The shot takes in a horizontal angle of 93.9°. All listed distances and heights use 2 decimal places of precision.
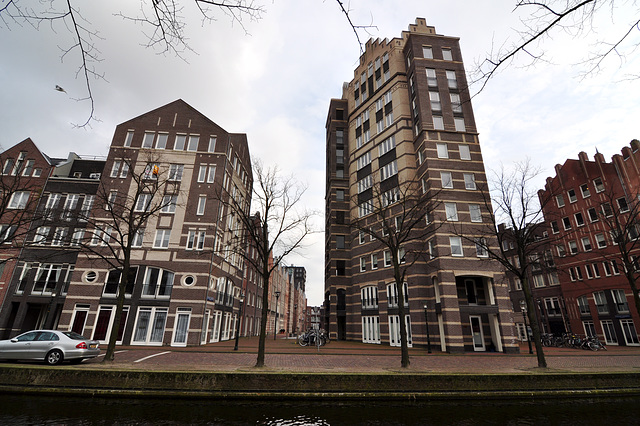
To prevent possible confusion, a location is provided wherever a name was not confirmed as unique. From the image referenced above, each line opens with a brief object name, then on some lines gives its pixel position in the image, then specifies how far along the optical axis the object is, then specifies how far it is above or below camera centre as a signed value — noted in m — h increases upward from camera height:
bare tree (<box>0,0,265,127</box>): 3.32 +3.25
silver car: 13.01 -1.35
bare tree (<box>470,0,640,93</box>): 3.40 +3.31
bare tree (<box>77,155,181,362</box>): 26.11 +9.62
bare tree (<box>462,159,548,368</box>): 15.20 +4.39
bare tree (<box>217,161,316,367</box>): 15.63 +5.13
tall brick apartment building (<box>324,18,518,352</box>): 24.95 +12.36
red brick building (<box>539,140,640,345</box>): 33.17 +9.33
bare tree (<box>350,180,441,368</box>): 27.34 +9.33
